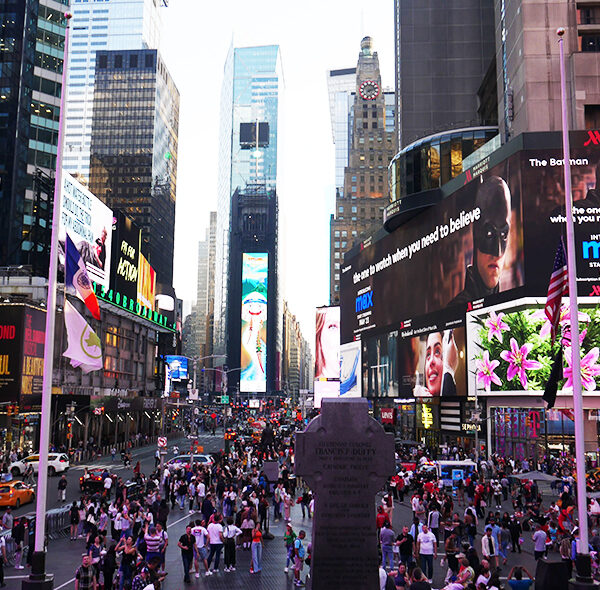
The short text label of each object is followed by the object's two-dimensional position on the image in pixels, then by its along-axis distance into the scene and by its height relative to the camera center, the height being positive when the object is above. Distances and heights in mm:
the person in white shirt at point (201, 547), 19969 -4784
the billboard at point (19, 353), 52438 +2151
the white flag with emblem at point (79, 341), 17761 +1061
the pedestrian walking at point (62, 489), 34719 -5334
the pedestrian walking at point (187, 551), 19531 -4745
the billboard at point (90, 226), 62281 +14956
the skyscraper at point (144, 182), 199500 +57097
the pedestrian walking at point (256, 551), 20469 -4913
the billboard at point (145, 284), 88188 +12848
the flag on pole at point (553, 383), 17688 +41
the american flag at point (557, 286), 18500 +2631
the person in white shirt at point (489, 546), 19297 -4491
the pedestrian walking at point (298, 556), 18969 -4740
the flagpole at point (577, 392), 15398 -172
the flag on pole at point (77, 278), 18547 +2772
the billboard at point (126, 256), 78250 +14787
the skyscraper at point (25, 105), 90625 +36055
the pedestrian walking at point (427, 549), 19094 -4513
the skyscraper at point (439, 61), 108875 +50970
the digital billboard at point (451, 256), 57000 +12884
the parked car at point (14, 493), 32594 -5315
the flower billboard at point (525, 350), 51719 +2650
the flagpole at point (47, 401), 14727 -452
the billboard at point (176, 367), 113375 +2539
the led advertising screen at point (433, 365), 65438 +1980
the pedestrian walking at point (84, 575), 16391 -4557
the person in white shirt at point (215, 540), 20500 -4607
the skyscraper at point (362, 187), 189250 +54164
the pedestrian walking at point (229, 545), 20906 -4863
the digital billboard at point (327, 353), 125562 +5660
